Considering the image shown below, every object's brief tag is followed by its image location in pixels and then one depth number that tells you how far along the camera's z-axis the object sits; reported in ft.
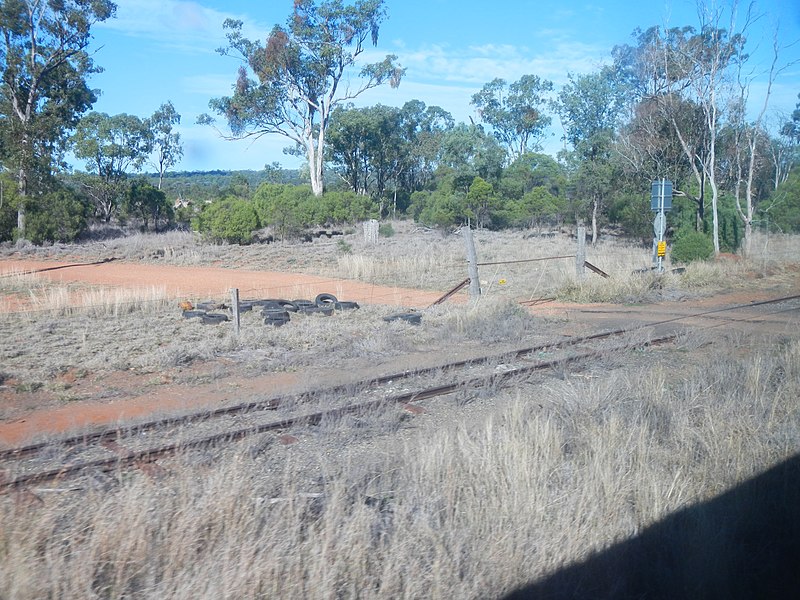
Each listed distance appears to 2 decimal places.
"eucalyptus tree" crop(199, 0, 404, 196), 170.09
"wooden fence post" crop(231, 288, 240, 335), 43.91
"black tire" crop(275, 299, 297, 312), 56.03
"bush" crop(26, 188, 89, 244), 132.98
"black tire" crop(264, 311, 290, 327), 49.25
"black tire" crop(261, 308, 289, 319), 49.98
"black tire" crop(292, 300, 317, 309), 56.03
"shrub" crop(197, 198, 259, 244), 132.16
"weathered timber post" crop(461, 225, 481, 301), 55.83
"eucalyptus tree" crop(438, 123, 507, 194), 164.55
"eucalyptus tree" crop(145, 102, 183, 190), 191.07
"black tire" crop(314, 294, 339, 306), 58.18
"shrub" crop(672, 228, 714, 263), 90.63
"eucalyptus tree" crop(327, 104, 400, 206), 183.73
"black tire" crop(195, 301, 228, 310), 56.44
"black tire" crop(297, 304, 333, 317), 54.80
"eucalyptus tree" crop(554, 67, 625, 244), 140.67
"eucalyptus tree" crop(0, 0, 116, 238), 133.18
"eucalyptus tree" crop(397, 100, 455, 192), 205.05
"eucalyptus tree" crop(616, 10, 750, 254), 97.25
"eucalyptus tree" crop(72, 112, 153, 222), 152.66
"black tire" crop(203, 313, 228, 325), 49.93
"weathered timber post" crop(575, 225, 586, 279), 69.46
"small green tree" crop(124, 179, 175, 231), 161.48
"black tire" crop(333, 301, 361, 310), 56.83
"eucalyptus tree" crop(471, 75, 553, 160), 223.10
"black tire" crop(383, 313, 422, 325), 49.93
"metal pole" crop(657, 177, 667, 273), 75.66
